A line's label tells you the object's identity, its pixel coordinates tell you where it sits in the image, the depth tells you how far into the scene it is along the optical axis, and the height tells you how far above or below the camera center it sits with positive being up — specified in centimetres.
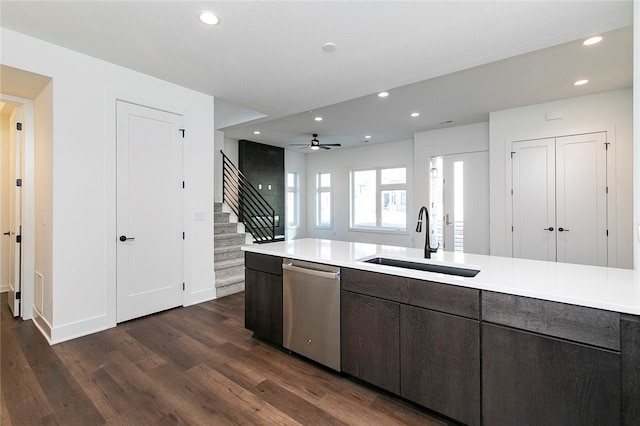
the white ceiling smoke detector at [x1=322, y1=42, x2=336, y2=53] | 272 +156
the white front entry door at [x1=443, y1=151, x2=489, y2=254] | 575 +18
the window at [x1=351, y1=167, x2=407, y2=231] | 769 +37
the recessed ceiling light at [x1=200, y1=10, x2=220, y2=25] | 229 +156
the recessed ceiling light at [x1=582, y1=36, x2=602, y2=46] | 275 +163
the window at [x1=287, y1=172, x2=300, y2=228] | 909 +35
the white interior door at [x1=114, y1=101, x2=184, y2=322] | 327 +2
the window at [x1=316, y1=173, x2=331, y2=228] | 914 +36
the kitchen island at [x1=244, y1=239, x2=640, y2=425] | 129 -68
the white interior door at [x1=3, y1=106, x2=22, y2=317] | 343 +0
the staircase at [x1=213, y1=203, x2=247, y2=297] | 440 -69
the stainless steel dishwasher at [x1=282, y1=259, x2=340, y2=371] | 224 -80
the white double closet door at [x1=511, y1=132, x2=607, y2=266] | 428 +18
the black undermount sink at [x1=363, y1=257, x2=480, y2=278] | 201 -42
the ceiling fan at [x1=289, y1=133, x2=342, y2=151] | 664 +163
